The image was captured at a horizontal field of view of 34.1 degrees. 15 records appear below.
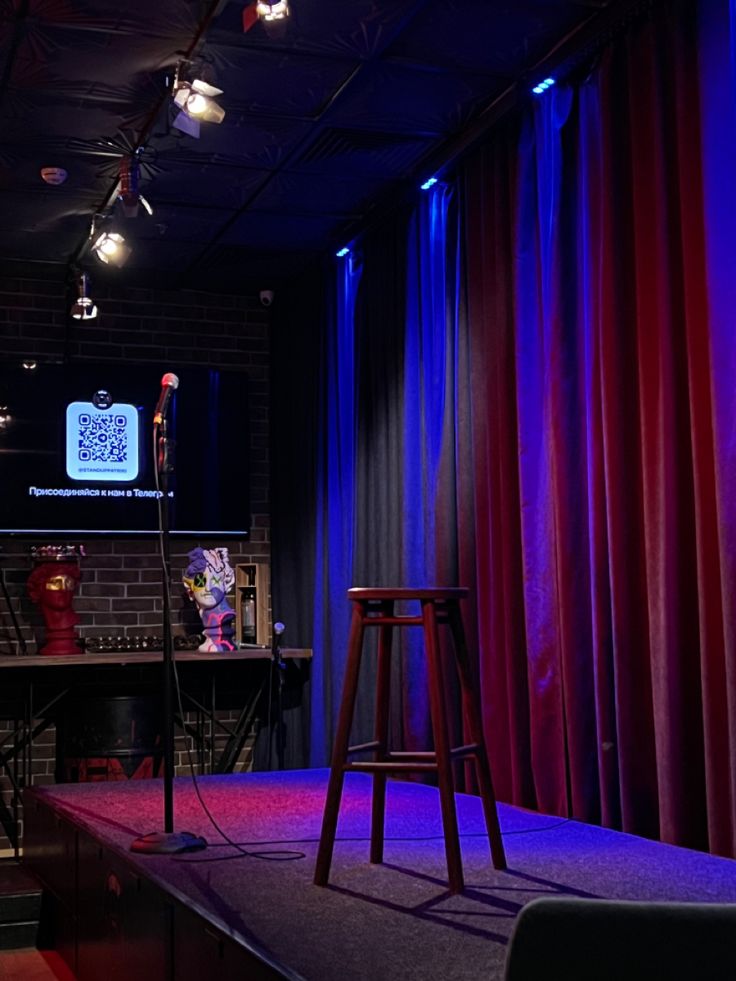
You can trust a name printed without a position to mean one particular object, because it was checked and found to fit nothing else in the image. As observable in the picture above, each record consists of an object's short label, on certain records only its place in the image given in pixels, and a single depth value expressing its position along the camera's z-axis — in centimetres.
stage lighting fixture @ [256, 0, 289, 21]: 323
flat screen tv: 584
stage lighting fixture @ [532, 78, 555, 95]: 398
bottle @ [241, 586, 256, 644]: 591
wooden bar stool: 259
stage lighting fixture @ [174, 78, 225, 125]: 372
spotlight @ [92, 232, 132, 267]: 496
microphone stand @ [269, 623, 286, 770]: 547
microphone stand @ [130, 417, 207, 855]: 310
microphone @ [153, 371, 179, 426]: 313
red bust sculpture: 551
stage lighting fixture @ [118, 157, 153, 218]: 434
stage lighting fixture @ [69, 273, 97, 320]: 556
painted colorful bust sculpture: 560
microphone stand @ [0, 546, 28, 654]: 573
